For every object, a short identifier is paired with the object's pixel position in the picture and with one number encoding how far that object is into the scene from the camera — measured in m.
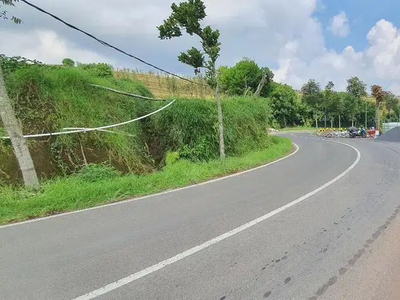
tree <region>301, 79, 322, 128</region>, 53.53
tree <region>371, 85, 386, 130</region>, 49.97
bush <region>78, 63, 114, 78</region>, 14.68
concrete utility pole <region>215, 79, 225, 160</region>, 13.38
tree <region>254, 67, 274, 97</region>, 45.56
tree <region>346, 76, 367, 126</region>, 57.09
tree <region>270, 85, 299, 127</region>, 63.47
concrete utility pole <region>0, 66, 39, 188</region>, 7.39
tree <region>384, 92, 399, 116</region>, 69.81
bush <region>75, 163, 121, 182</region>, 8.92
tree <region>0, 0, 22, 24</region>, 7.34
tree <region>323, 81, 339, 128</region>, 55.84
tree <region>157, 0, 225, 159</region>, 12.73
